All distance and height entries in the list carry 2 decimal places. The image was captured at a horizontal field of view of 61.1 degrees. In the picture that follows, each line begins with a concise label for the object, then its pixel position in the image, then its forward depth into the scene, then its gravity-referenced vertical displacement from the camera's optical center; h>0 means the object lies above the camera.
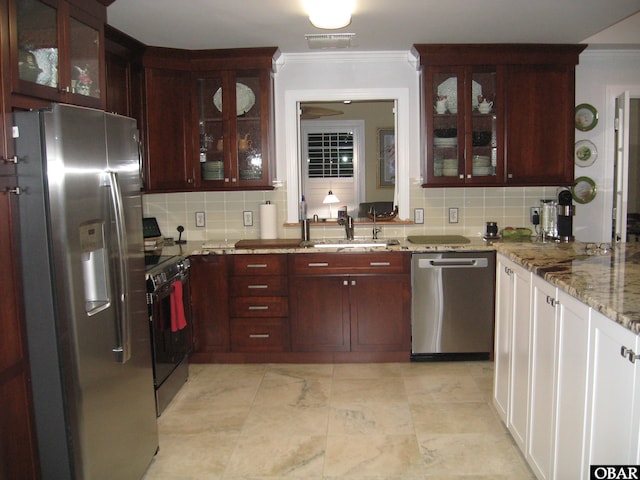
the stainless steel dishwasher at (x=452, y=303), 4.01 -0.77
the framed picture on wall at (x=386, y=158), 7.07 +0.57
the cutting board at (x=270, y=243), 4.20 -0.32
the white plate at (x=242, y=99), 4.26 +0.83
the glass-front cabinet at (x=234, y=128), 4.22 +0.60
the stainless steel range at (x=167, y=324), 3.21 -0.74
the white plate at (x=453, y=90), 4.20 +0.85
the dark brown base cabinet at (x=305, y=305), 4.08 -0.78
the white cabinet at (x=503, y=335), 2.84 -0.75
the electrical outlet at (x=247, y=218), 4.63 -0.12
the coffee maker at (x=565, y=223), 3.55 -0.17
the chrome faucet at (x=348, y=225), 4.45 -0.19
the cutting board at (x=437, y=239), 4.17 -0.31
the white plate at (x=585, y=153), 4.50 +0.37
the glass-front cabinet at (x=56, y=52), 1.99 +0.65
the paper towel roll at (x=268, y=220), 4.51 -0.14
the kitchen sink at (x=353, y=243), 4.23 -0.33
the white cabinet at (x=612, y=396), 1.59 -0.63
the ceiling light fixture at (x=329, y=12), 3.09 +1.10
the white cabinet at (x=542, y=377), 2.24 -0.77
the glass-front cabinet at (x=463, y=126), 4.18 +0.57
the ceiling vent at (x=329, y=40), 3.69 +1.11
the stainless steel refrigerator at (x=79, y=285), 1.92 -0.30
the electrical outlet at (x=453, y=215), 4.57 -0.13
